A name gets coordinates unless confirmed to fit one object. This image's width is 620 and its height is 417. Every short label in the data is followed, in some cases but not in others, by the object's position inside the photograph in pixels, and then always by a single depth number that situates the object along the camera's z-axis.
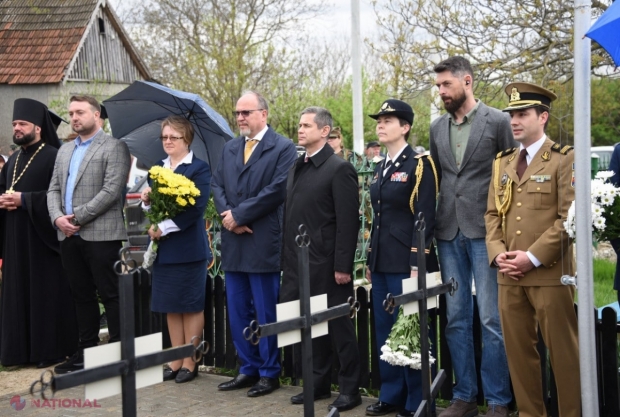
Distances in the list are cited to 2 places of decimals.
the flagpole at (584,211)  4.89
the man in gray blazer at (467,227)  6.22
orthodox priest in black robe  8.48
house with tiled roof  31.72
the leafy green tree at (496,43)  12.64
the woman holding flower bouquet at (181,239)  7.57
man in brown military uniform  5.65
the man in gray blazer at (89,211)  7.92
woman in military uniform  6.29
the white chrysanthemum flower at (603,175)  5.65
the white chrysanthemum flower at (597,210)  5.38
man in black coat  6.73
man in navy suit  7.32
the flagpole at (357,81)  18.98
